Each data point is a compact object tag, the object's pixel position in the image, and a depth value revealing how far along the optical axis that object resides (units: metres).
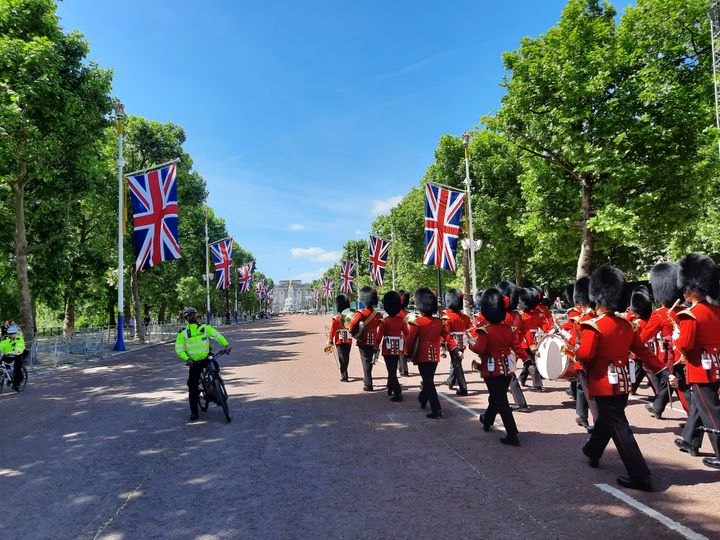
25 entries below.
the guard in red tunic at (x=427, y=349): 7.68
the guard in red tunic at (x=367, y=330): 10.39
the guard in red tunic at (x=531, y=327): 9.61
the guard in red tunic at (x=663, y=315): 7.17
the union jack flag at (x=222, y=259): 38.66
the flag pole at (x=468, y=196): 22.30
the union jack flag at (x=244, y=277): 47.41
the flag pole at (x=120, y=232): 21.50
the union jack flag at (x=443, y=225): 19.38
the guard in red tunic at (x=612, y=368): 4.62
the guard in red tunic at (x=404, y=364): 12.32
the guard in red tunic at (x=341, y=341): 11.62
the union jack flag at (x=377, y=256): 34.53
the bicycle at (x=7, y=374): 11.81
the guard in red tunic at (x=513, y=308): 9.32
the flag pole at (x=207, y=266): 41.54
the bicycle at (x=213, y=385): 7.76
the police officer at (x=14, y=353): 11.77
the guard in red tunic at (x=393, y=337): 9.02
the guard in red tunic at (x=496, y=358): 6.14
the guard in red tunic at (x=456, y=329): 9.47
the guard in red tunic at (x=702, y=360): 5.13
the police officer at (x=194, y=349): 7.84
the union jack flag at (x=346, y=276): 47.22
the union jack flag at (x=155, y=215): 19.33
